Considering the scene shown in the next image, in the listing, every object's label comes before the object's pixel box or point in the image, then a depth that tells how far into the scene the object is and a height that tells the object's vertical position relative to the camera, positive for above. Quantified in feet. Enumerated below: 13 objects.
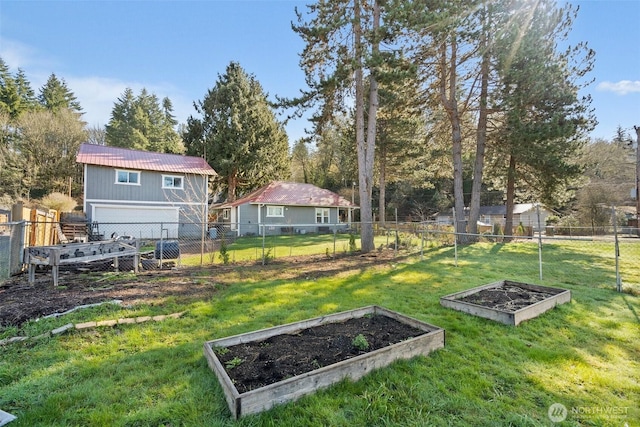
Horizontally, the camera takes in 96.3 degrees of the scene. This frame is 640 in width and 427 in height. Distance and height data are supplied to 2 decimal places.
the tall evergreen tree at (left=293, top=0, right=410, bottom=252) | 31.48 +19.17
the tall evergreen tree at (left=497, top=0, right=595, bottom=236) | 41.09 +18.88
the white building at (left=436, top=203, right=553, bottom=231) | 116.47 +1.87
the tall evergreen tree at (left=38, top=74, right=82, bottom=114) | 100.63 +46.20
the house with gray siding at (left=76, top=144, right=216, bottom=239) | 51.42 +6.49
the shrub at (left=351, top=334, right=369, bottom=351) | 10.37 -4.51
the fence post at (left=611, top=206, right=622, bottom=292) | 19.95 -4.21
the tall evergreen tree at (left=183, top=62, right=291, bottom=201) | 74.08 +23.49
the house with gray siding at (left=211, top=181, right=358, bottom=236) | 68.39 +3.17
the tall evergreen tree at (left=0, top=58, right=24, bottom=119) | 83.60 +38.31
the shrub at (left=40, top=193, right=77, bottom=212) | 55.51 +3.90
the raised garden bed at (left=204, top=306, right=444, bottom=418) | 7.89 -4.71
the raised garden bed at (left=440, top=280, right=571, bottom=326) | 14.32 -4.73
